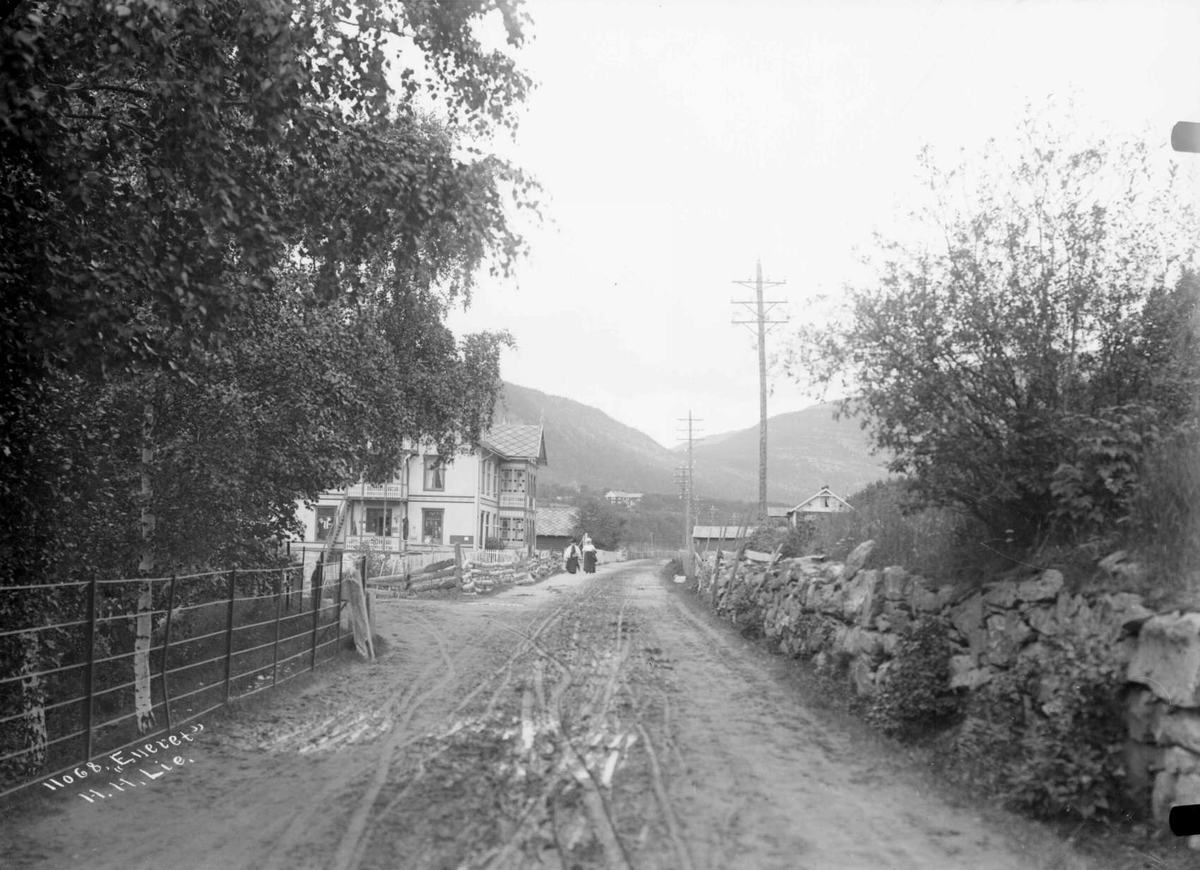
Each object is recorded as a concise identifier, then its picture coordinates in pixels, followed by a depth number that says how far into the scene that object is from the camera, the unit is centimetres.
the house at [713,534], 7692
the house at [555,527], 8200
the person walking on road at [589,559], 4703
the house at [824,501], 5173
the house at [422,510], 4947
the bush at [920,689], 820
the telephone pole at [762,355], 2927
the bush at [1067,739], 567
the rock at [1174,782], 507
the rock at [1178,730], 514
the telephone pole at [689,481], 5828
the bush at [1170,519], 590
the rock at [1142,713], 549
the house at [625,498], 12938
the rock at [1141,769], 547
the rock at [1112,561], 638
